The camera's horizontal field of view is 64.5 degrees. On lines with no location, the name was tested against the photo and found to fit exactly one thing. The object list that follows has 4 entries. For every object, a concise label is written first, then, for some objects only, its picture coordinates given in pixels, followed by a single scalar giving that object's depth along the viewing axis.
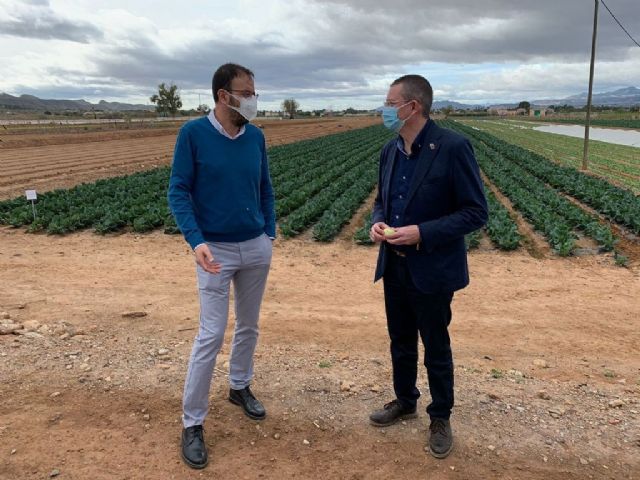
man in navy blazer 2.95
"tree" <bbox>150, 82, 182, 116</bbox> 91.06
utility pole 19.30
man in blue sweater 3.05
